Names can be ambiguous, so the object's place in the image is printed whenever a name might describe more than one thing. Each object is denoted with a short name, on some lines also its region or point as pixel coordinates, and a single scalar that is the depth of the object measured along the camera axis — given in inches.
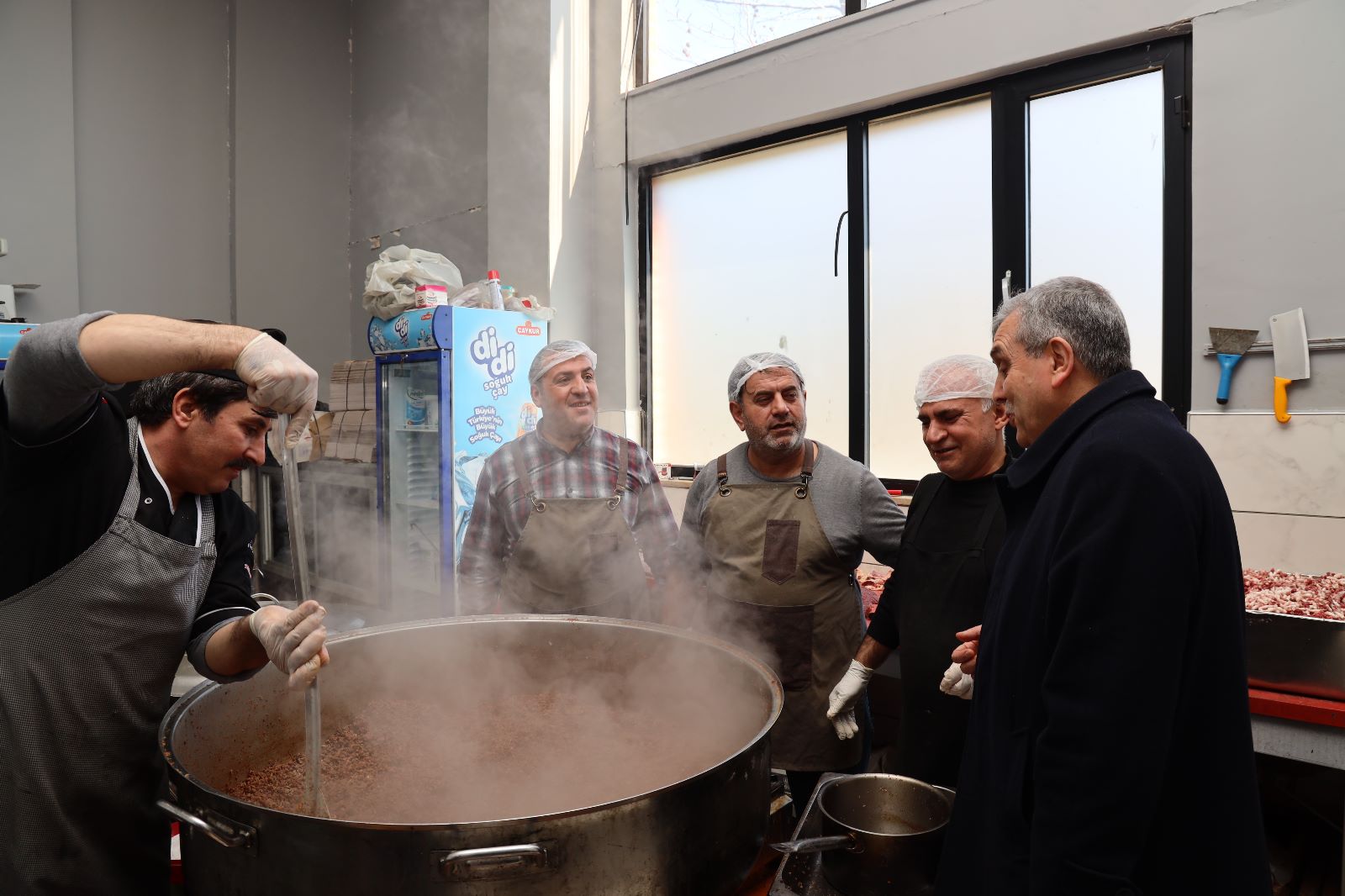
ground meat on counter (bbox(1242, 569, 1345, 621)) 81.4
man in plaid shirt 104.4
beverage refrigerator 171.9
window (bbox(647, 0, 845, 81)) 162.1
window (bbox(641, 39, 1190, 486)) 124.6
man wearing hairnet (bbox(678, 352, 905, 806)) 91.3
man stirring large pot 46.0
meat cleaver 104.7
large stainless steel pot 36.5
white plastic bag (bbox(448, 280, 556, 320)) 177.0
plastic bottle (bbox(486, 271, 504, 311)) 178.2
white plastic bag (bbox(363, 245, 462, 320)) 179.3
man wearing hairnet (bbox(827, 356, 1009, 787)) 78.0
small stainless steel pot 48.7
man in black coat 43.3
